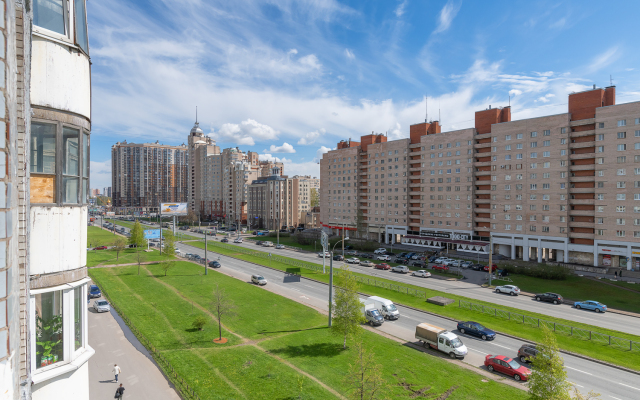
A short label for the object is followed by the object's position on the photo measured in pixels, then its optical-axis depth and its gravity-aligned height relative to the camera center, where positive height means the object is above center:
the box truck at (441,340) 25.22 -10.89
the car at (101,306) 35.56 -11.53
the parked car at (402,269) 56.56 -11.78
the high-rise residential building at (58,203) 5.99 -0.11
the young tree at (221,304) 29.47 -9.63
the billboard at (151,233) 78.38 -8.43
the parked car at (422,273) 53.84 -11.89
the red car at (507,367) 21.89 -11.10
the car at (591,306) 37.25 -11.73
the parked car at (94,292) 39.99 -11.34
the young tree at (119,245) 66.00 -9.31
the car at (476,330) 28.53 -11.27
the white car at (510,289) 44.25 -11.83
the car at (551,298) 40.31 -11.74
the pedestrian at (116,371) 21.16 -10.86
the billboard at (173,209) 92.31 -3.13
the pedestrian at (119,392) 18.86 -10.89
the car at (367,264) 63.12 -12.20
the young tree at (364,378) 16.64 -9.15
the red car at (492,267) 57.67 -11.66
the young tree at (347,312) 26.49 -8.98
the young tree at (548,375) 14.35 -7.60
